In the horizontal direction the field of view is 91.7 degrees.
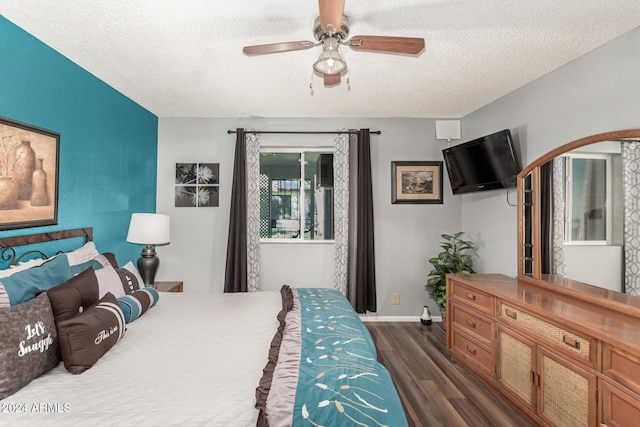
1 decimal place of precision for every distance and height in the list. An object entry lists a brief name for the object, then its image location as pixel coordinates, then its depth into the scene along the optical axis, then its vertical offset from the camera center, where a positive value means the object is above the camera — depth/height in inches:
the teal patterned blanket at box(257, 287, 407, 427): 44.3 -27.6
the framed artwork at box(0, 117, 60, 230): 77.4 +10.3
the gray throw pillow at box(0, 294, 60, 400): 47.9 -21.6
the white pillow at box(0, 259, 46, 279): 68.0 -12.8
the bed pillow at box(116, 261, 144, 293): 91.4 -19.8
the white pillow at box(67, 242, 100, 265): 90.5 -12.2
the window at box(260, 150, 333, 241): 161.5 +11.3
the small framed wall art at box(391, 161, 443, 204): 157.9 +18.2
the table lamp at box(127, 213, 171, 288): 119.2 -8.2
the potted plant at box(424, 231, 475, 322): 142.3 -21.3
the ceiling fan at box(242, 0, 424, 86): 66.1 +38.4
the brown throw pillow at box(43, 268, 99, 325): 59.8 -16.8
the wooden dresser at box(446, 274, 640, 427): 62.7 -32.3
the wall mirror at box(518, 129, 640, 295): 78.2 +1.7
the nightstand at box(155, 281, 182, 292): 126.3 -30.0
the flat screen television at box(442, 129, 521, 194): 117.8 +22.8
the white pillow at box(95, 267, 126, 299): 81.4 -18.5
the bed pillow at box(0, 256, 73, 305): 59.7 -13.9
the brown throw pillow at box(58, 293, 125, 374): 55.6 -23.2
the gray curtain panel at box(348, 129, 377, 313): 150.9 -7.3
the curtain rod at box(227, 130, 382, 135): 152.9 +42.2
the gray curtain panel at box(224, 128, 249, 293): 148.6 -8.8
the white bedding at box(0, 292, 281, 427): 43.9 -28.1
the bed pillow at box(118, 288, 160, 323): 78.3 -23.8
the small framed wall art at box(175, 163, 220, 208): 154.9 +15.0
